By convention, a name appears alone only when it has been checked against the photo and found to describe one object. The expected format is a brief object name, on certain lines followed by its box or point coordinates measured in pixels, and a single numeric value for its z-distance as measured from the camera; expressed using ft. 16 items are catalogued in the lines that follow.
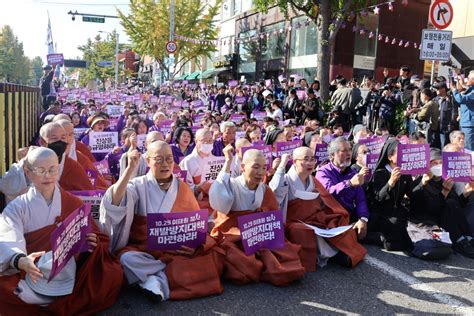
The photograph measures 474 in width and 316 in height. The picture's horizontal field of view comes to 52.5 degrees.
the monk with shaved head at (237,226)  13.10
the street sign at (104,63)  169.72
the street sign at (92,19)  86.46
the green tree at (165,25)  103.91
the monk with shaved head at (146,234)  12.05
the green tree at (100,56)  192.34
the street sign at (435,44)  27.17
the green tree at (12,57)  227.40
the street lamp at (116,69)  142.92
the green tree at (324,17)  44.24
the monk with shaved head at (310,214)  14.70
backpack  15.44
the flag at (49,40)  92.73
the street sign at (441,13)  26.58
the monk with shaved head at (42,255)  10.02
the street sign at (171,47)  63.05
